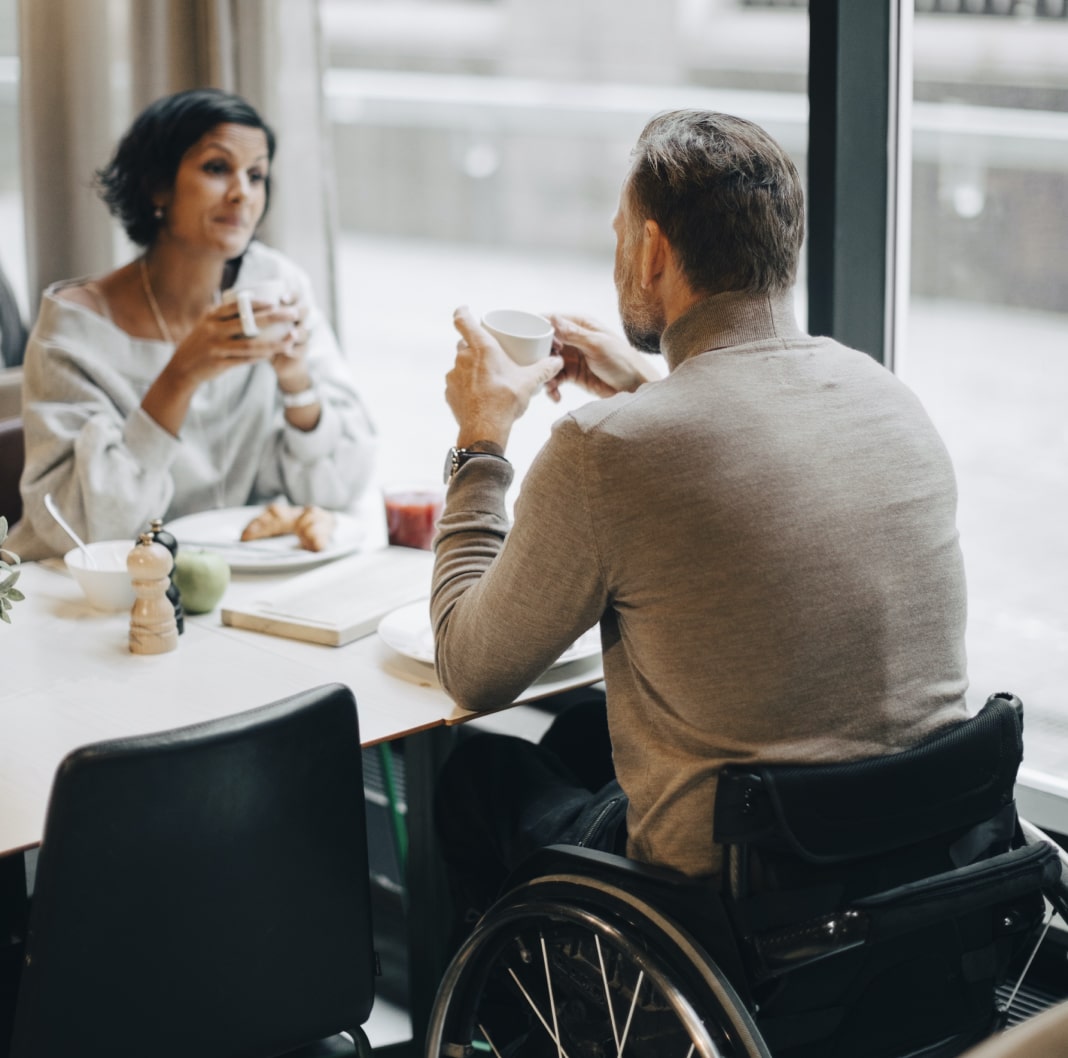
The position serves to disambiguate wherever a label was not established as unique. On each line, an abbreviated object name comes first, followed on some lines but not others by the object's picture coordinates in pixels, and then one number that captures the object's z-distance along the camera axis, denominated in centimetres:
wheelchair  282
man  286
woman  360
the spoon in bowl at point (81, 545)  336
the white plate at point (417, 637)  321
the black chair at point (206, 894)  280
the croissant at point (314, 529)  354
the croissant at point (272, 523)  357
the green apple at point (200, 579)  337
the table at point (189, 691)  306
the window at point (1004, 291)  365
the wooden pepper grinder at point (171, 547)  330
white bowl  337
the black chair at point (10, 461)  386
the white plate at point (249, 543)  350
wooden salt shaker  325
